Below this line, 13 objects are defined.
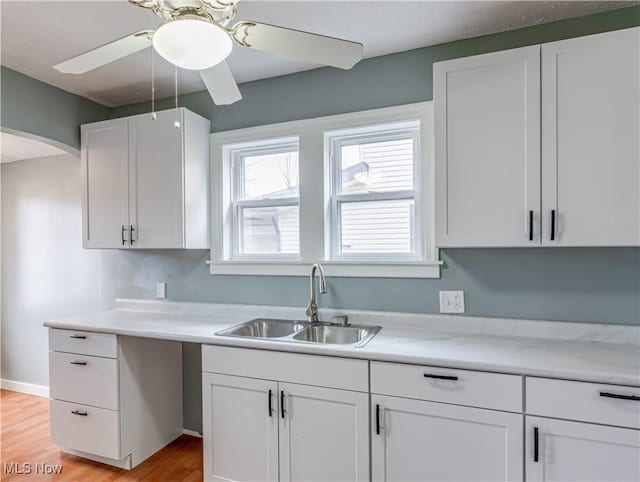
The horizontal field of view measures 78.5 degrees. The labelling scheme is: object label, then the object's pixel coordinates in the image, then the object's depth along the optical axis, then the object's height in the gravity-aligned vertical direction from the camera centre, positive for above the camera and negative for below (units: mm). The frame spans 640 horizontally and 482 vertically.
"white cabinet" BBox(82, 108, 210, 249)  2518 +369
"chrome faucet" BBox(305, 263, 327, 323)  2326 -394
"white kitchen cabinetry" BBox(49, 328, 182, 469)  2322 -985
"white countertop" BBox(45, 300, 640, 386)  1543 -519
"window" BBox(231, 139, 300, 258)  2631 +246
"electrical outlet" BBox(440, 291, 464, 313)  2160 -373
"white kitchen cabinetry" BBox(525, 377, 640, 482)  1404 -735
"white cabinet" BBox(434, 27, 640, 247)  1615 +392
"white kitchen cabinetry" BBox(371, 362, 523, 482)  1554 -800
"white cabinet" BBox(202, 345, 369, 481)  1794 -886
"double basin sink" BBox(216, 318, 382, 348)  2191 -559
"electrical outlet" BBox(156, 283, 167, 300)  2912 -406
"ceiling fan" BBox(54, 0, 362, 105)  1147 +646
